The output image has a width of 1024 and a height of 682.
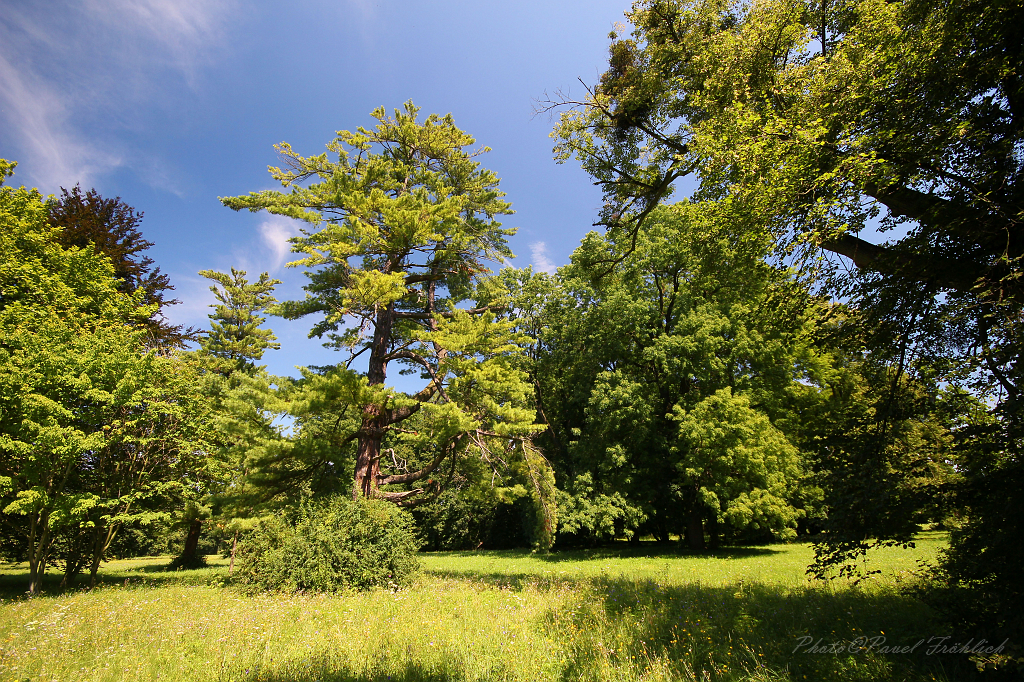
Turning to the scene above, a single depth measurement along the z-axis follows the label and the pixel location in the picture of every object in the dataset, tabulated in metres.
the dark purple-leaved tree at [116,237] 17.77
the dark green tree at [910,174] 4.45
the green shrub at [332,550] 10.74
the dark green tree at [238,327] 25.50
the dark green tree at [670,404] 18.13
